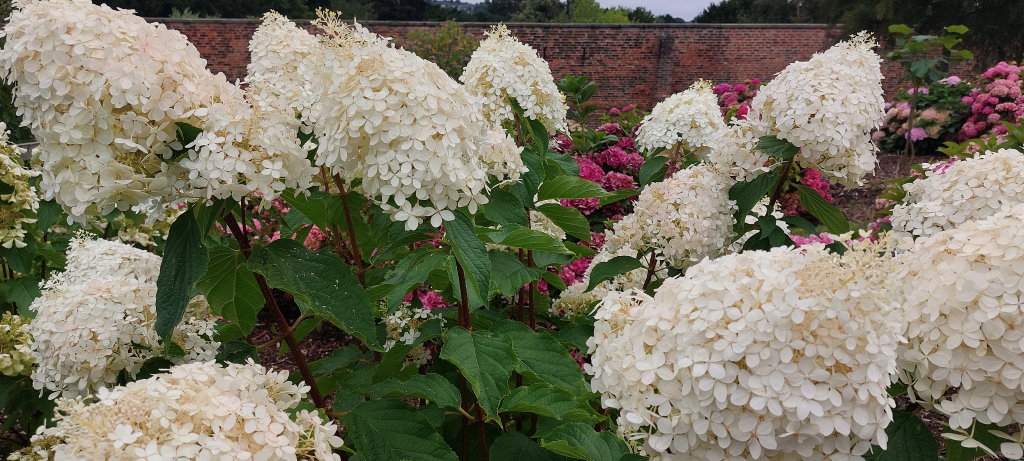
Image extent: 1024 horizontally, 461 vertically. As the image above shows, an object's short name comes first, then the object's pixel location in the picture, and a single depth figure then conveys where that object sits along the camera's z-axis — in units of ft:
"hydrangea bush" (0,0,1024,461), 2.70
